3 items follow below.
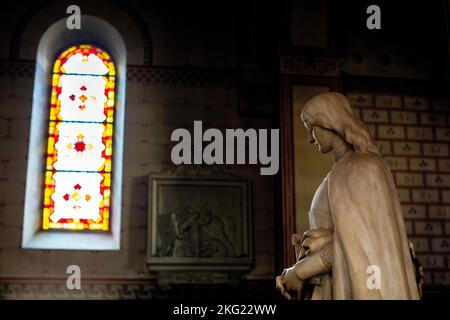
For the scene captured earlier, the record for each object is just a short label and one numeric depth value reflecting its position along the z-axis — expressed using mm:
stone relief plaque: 9523
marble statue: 3209
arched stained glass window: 10203
